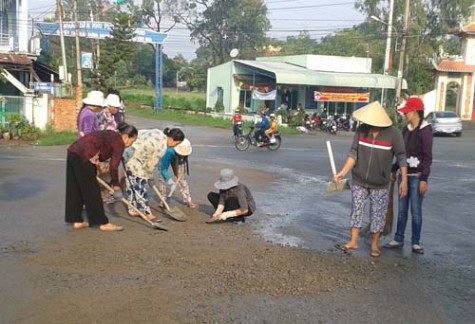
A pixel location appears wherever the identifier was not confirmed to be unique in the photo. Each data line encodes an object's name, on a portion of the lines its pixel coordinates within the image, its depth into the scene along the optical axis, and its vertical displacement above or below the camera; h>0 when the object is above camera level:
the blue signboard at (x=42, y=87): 26.27 -0.22
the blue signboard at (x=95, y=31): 32.66 +3.09
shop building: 34.50 +0.49
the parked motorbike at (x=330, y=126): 30.03 -1.64
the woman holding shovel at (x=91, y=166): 6.41 -0.90
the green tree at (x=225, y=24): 68.44 +7.76
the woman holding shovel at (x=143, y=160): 6.97 -0.88
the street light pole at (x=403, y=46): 29.84 +2.56
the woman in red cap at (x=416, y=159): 6.11 -0.65
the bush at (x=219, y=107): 37.06 -1.12
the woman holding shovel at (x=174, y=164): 7.94 -1.05
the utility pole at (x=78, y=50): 24.95 +1.49
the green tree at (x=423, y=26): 41.12 +5.61
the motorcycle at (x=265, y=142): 18.98 -1.67
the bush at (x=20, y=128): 19.73 -1.57
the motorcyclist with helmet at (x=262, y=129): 19.22 -1.24
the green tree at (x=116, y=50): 37.63 +2.46
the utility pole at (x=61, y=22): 26.88 +2.76
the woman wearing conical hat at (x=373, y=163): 5.82 -0.68
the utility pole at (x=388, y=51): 35.04 +2.78
